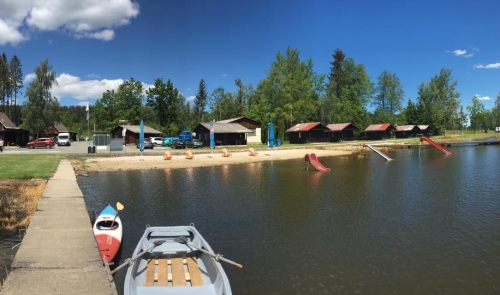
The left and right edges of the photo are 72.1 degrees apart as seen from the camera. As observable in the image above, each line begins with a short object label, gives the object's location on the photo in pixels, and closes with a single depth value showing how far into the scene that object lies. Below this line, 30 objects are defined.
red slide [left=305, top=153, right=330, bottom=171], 36.22
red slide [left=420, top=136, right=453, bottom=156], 54.60
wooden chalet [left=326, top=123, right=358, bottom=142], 87.69
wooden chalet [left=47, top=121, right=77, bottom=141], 100.76
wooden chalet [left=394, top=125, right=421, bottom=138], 107.25
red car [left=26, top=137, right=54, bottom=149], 61.51
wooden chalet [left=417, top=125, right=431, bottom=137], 110.25
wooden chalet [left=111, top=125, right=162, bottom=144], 79.56
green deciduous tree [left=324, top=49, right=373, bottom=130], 102.14
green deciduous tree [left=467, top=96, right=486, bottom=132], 133.12
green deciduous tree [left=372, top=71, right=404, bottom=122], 119.44
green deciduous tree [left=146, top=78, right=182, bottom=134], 99.45
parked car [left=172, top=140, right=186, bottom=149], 63.94
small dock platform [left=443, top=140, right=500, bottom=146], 79.19
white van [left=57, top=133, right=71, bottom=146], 74.80
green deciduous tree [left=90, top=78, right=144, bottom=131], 101.79
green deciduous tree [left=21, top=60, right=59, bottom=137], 69.69
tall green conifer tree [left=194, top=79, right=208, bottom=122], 129.50
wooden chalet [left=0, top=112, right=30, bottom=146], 63.48
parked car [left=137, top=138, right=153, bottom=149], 63.03
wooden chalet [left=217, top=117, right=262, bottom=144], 77.81
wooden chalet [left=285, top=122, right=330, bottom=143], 81.50
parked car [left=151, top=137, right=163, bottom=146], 73.46
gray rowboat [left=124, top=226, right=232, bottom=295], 7.68
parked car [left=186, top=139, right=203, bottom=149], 64.75
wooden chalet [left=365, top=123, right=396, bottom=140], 98.18
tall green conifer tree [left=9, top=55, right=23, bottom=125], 94.88
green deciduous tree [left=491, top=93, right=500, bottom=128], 147.00
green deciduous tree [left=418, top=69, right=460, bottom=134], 111.81
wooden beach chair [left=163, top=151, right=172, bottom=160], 44.62
